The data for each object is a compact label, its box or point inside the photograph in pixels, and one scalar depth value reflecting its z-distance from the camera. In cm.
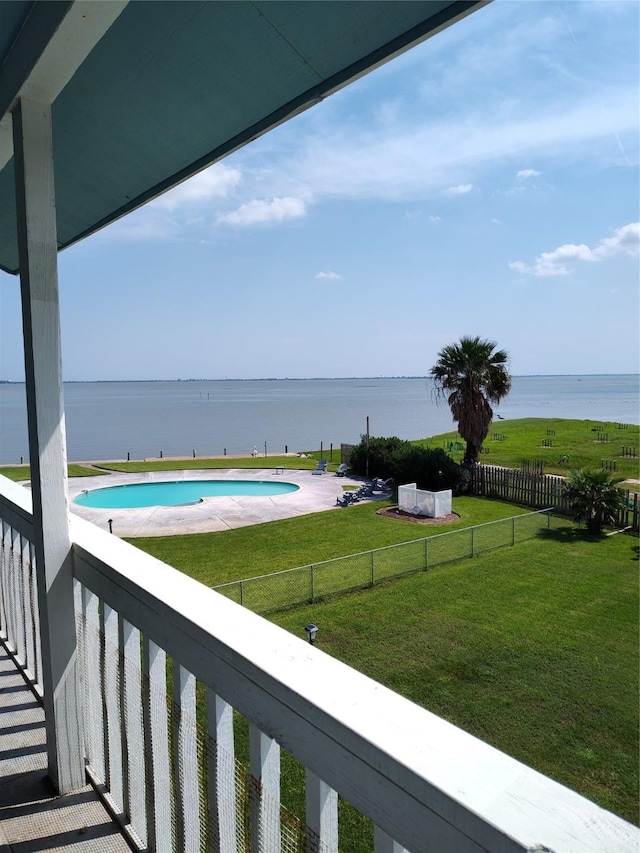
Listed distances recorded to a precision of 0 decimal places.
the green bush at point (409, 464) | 1872
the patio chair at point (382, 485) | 1869
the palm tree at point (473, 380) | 1858
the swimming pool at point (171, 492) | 1927
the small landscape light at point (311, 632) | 653
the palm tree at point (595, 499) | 1298
